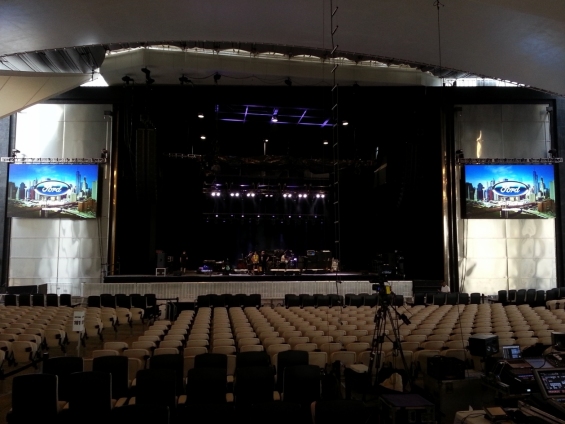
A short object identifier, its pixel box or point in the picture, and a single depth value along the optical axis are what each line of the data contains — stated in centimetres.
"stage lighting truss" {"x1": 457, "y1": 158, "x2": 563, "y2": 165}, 2002
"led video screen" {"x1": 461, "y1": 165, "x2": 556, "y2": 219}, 1980
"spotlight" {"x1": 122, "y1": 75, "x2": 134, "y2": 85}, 1836
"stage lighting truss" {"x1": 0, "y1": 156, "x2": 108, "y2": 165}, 1967
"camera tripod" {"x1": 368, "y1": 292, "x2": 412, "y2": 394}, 619
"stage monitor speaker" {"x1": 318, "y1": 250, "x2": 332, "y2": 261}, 2122
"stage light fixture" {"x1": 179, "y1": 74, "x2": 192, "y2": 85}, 1792
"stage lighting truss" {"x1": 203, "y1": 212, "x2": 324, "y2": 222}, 2300
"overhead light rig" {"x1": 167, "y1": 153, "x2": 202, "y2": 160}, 2013
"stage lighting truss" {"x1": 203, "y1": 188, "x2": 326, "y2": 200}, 2268
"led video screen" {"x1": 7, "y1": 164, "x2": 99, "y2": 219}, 1969
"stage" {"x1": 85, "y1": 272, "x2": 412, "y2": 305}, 1684
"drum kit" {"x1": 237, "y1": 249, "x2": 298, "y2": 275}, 2180
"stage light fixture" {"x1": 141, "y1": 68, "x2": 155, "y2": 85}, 1708
